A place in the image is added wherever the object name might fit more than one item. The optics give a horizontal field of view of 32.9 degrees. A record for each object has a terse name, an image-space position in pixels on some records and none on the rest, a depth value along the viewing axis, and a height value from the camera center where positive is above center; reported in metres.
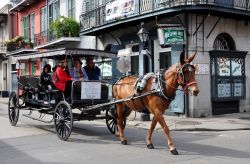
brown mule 8.29 -0.27
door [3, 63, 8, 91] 38.16 +0.20
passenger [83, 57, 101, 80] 11.21 +0.13
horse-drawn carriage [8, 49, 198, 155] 8.59 -0.50
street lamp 14.62 +1.48
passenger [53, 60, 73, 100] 10.71 -0.10
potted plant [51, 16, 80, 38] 23.61 +2.83
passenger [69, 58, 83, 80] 11.41 +0.16
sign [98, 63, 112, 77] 20.69 +0.34
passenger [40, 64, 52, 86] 12.09 -0.03
